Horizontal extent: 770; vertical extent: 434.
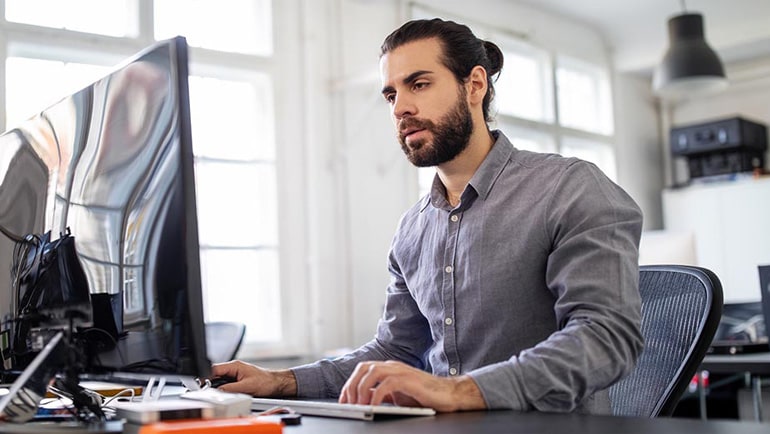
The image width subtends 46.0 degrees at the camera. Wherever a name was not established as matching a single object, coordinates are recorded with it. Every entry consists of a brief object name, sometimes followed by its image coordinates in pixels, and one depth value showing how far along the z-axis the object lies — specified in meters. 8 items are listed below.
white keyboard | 1.03
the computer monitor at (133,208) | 0.94
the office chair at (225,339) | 2.97
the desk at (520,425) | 0.86
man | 1.14
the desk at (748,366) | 2.71
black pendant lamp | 5.12
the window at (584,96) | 6.88
